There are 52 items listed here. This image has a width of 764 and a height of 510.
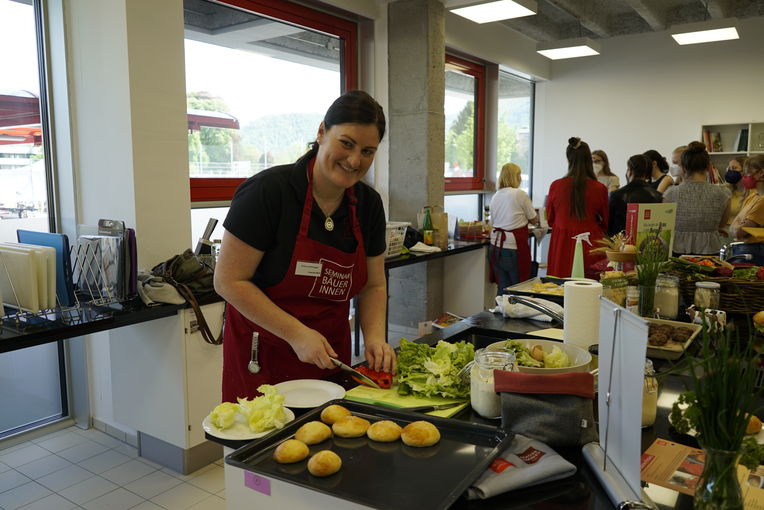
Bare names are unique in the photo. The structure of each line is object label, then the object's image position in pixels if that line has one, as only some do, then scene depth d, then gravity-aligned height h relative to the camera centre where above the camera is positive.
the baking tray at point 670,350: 1.71 -0.48
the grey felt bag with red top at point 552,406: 1.14 -0.43
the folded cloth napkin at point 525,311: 2.20 -0.47
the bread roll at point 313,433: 1.16 -0.49
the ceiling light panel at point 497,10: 4.66 +1.40
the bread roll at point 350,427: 1.18 -0.49
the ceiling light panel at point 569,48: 6.26 +1.45
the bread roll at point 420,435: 1.15 -0.49
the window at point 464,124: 6.67 +0.70
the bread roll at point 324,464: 1.04 -0.49
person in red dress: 4.66 -0.19
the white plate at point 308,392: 1.39 -0.51
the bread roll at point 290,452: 1.09 -0.49
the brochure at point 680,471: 1.00 -0.52
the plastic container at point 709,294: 2.13 -0.40
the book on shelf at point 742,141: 7.16 +0.51
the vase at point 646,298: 2.16 -0.41
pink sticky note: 1.07 -0.54
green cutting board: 1.35 -0.51
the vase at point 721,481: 0.77 -0.39
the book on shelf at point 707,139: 7.39 +0.55
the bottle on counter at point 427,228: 4.95 -0.37
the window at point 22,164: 3.08 +0.11
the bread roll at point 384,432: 1.17 -0.49
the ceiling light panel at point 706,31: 5.63 +1.48
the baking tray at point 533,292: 2.50 -0.47
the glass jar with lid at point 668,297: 2.23 -0.43
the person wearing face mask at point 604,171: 6.39 +0.13
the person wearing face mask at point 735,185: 5.60 -0.02
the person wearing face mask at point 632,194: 4.53 -0.08
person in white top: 5.27 -0.42
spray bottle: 2.84 -0.38
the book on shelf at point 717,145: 7.39 +0.48
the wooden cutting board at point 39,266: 2.42 -0.33
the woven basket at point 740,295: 2.10 -0.40
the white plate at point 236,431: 1.19 -0.50
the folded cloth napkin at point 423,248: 4.76 -0.51
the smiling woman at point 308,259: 1.71 -0.23
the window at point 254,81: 3.90 +0.77
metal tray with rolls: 0.98 -0.51
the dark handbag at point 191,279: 2.85 -0.46
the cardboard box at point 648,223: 2.53 -0.17
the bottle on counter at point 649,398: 1.26 -0.46
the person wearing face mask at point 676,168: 6.16 +0.18
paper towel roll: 1.71 -0.38
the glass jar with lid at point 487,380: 1.30 -0.43
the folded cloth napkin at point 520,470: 1.00 -0.50
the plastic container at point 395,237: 4.38 -0.39
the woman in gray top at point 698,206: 4.33 -0.17
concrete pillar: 5.02 +0.50
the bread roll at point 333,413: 1.24 -0.48
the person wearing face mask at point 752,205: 4.11 -0.15
